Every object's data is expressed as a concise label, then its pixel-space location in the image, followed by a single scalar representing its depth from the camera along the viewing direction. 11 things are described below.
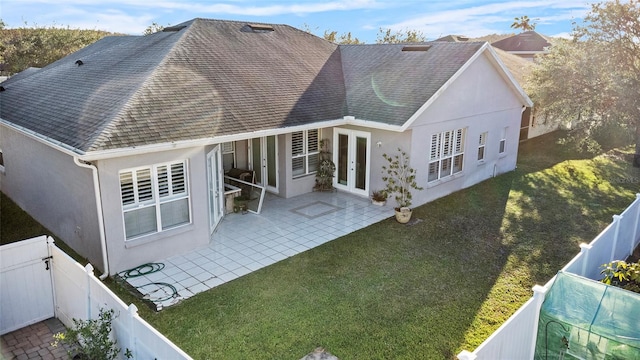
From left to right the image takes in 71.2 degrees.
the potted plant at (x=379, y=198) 15.27
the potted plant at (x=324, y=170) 16.64
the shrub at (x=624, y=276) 7.78
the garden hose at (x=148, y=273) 9.32
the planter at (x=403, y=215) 13.77
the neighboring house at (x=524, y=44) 50.34
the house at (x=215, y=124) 10.36
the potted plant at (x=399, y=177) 14.72
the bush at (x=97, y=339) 6.58
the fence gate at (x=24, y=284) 7.86
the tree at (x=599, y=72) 20.83
